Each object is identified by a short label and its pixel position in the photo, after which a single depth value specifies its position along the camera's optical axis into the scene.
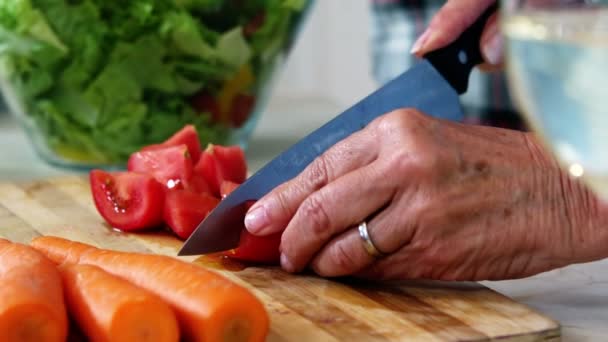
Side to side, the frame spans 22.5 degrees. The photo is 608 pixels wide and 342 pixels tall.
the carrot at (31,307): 0.67
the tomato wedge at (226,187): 0.90
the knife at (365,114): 0.84
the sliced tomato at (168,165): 0.93
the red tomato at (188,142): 0.97
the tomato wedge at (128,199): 0.90
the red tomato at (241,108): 1.15
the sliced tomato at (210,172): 0.94
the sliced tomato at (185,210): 0.89
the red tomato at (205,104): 1.12
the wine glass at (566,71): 0.52
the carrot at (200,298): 0.69
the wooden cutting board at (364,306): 0.73
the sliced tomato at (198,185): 0.92
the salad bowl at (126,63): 1.06
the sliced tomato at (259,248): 0.82
